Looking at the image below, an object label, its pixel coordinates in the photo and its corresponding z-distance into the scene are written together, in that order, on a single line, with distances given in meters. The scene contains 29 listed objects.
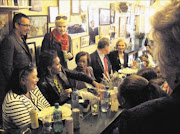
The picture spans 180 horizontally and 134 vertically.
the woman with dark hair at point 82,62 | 3.08
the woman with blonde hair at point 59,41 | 3.21
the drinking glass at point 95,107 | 1.91
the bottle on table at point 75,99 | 2.03
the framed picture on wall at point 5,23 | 2.66
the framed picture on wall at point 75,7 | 4.05
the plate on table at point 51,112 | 1.76
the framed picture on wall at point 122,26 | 6.21
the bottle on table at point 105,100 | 2.02
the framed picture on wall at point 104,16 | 5.04
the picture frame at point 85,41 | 4.45
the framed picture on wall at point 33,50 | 3.16
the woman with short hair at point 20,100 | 1.72
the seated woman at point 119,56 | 4.30
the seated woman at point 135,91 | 1.15
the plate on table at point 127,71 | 3.71
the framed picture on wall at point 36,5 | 3.07
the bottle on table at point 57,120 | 1.61
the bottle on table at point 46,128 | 1.46
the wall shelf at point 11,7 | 2.52
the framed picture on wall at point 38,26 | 3.13
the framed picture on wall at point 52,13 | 3.49
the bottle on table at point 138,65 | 4.15
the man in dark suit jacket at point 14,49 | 2.58
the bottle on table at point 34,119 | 1.65
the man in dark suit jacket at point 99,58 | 3.71
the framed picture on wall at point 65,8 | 3.73
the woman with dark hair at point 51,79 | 2.35
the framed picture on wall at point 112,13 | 5.53
